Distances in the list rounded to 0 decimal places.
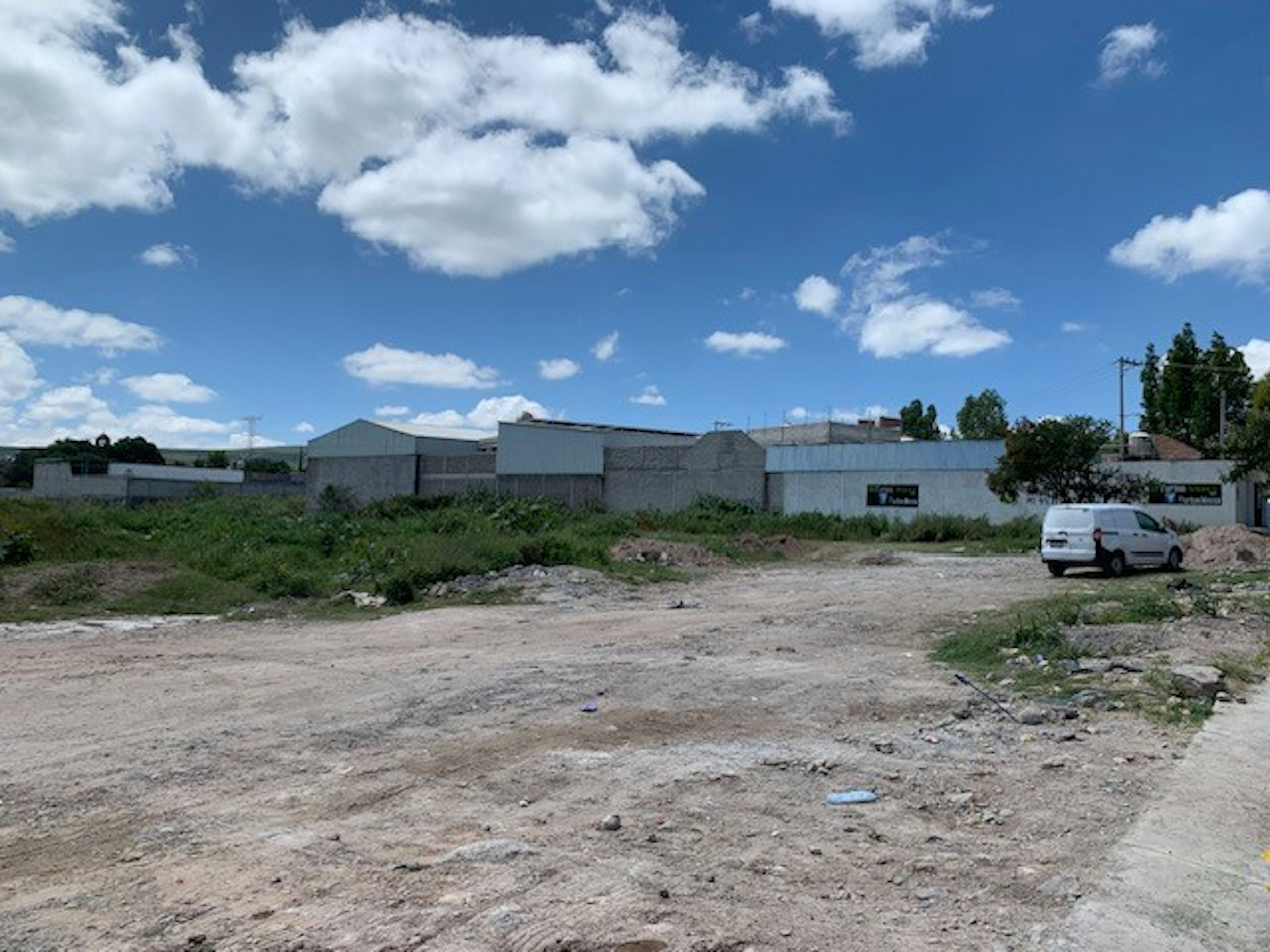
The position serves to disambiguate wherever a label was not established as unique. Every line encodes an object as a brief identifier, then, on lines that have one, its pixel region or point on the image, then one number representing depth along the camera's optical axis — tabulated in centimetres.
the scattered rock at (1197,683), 967
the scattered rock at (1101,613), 1502
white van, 2453
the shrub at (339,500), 6588
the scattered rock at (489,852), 518
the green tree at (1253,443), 2712
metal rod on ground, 917
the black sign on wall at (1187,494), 4275
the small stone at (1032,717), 877
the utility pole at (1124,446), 5059
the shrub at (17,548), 2286
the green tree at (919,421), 9781
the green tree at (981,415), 9656
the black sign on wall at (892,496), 4753
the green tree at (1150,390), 6397
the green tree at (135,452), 11806
